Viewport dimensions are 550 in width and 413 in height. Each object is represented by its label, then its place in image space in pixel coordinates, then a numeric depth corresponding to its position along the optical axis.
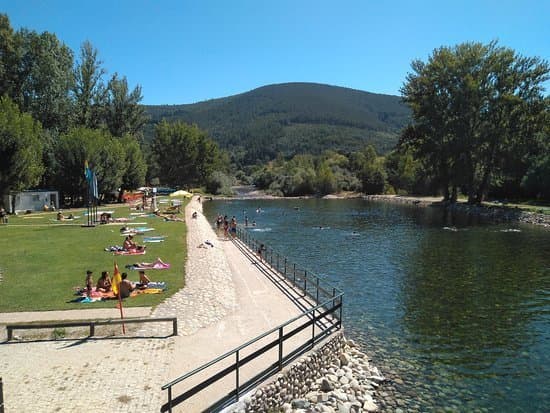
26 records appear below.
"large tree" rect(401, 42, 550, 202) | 65.12
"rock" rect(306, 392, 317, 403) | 12.43
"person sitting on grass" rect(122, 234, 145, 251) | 28.47
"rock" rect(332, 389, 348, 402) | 12.48
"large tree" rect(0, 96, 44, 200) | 43.81
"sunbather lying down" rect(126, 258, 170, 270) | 24.04
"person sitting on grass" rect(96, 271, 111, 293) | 19.16
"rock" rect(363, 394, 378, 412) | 12.27
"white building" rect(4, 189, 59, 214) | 51.56
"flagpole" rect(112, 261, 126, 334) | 15.67
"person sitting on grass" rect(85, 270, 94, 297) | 18.41
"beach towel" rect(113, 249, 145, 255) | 27.73
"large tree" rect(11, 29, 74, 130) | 60.00
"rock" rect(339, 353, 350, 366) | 14.62
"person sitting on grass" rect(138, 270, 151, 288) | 19.97
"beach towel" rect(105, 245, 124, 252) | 28.53
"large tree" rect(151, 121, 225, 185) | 122.82
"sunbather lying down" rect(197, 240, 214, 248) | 32.05
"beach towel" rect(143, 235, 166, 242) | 33.78
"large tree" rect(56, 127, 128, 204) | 58.72
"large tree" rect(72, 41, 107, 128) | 73.00
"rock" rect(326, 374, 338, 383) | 13.40
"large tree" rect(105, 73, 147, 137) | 84.73
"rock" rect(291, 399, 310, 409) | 11.94
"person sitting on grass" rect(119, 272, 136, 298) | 18.22
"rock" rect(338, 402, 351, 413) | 11.85
